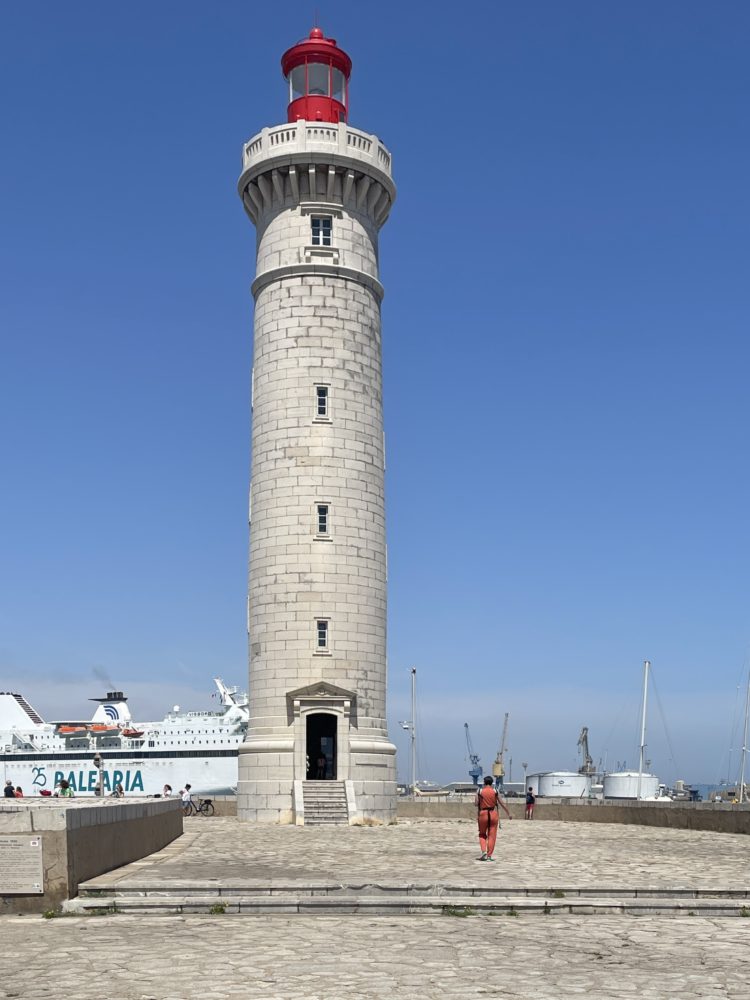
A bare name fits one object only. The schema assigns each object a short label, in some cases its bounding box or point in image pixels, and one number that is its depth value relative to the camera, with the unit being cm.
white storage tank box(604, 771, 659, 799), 5797
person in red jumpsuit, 1748
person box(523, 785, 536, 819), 3512
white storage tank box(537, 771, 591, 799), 5728
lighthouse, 3130
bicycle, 3762
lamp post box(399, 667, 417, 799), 7356
